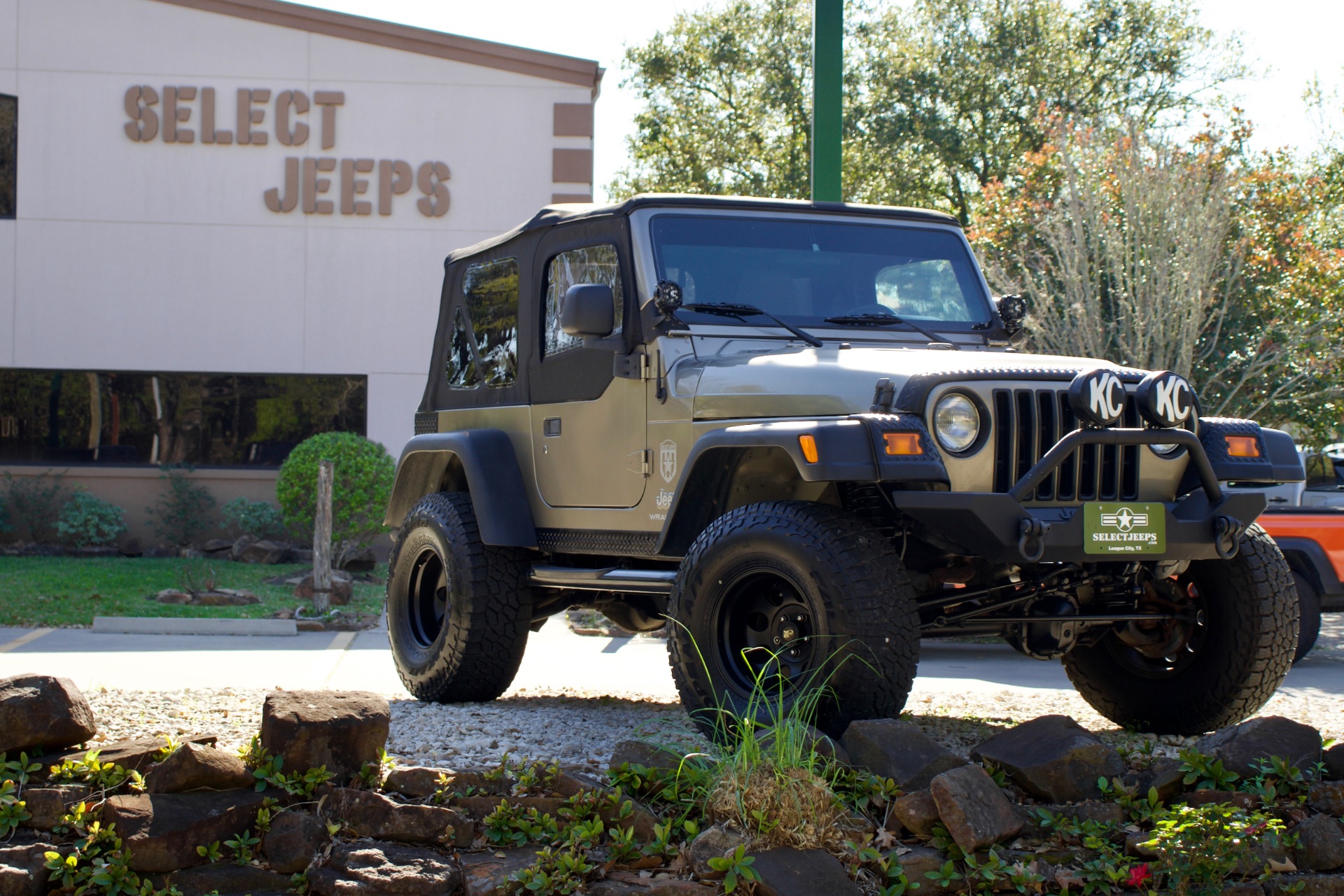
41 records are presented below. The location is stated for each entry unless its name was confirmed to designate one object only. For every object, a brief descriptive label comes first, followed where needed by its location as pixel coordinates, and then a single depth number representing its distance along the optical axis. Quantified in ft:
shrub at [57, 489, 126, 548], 51.65
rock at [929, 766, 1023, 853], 13.15
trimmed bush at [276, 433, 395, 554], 48.06
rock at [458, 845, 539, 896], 12.83
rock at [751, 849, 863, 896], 12.49
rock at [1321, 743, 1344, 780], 14.97
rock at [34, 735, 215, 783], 14.45
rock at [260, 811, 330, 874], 13.39
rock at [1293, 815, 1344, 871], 13.76
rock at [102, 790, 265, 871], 13.15
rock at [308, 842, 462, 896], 12.76
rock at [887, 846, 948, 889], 13.07
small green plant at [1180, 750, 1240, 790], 14.44
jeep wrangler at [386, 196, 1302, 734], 14.96
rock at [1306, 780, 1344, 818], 14.34
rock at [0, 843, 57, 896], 12.84
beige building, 53.62
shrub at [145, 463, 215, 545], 52.60
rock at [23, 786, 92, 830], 13.69
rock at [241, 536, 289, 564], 51.11
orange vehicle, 30.53
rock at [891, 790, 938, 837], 13.47
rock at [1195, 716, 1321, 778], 14.84
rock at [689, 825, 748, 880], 12.89
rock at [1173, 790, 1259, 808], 14.15
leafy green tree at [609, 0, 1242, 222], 91.30
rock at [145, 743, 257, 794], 13.78
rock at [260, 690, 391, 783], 14.32
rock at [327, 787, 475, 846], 13.56
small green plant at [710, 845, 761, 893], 12.41
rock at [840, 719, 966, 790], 13.93
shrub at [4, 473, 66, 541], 52.90
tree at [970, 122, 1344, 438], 44.68
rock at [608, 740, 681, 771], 14.48
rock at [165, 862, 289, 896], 13.10
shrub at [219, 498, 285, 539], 52.37
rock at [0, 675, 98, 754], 14.38
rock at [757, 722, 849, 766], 13.92
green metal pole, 27.43
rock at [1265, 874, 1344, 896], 13.39
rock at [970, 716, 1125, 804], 14.37
